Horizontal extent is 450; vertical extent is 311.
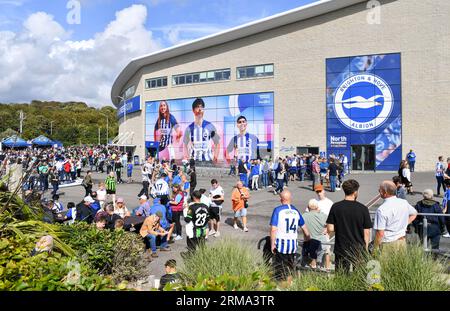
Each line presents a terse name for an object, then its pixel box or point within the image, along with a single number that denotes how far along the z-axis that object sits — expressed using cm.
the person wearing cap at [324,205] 827
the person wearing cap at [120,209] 1097
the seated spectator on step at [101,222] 882
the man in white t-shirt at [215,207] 1118
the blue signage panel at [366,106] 3044
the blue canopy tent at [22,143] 3187
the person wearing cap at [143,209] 1102
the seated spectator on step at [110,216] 952
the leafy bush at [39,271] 337
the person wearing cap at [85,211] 1048
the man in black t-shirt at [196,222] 820
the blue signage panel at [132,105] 4643
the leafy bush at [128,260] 668
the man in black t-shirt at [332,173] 1873
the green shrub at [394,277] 400
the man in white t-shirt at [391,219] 564
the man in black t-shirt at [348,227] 527
